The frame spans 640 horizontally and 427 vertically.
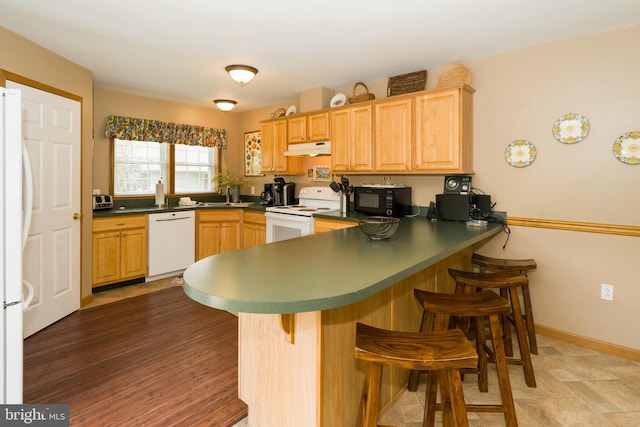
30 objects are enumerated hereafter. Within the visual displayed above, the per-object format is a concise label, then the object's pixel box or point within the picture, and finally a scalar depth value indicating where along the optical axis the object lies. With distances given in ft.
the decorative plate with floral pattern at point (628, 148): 8.33
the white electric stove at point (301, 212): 13.11
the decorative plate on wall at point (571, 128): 9.00
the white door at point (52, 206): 9.46
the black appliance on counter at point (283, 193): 15.94
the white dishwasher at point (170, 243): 14.46
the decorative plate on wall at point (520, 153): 9.86
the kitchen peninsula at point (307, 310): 3.91
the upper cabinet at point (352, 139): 12.26
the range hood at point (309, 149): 13.56
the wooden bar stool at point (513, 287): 7.24
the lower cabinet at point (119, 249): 12.95
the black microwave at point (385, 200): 11.72
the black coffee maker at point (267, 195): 16.80
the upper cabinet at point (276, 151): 15.44
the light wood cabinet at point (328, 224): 11.66
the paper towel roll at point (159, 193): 15.71
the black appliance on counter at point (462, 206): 10.43
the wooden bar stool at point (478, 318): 5.57
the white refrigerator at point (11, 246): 5.45
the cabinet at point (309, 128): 13.64
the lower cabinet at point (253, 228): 15.51
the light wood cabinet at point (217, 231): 15.99
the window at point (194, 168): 17.40
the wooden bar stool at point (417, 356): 4.17
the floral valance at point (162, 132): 14.70
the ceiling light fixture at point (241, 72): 11.18
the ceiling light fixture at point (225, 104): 14.84
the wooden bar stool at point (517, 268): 8.53
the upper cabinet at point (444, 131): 10.21
